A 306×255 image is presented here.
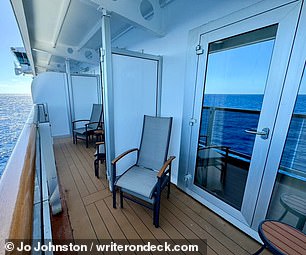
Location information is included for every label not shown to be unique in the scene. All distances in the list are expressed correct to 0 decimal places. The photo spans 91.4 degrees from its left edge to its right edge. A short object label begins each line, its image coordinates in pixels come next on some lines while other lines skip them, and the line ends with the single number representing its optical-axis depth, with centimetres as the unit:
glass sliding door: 120
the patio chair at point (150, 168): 154
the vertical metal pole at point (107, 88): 165
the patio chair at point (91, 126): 376
